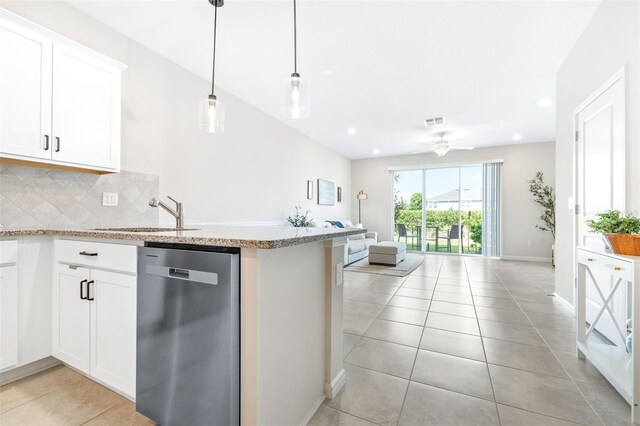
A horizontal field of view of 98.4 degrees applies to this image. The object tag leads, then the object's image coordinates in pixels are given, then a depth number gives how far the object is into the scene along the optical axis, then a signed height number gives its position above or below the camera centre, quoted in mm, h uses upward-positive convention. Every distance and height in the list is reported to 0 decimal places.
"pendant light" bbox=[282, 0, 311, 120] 1857 +804
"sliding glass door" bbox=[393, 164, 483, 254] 7062 +175
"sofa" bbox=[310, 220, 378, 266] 5448 -635
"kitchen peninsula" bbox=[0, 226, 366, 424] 1074 -409
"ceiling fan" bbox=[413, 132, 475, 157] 5683 +1437
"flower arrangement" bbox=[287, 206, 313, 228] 5245 -95
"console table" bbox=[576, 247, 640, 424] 1368 -743
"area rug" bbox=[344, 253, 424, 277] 4719 -972
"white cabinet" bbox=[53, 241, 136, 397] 1418 -592
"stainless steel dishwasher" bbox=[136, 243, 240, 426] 1077 -514
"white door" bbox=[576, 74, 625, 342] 2086 +434
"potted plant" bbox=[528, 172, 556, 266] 6059 +357
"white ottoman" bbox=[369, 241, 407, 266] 5241 -737
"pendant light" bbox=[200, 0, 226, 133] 2096 +768
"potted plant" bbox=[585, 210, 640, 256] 1503 -91
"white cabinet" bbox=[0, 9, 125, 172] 1731 +805
